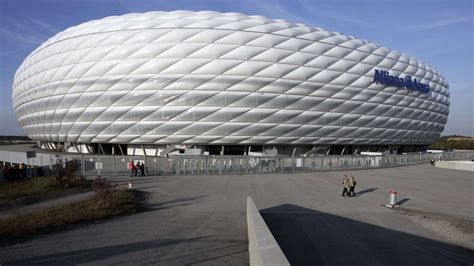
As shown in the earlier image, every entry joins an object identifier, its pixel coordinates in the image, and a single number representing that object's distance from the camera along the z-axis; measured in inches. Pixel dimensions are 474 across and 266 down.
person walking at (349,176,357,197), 566.7
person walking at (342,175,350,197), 568.4
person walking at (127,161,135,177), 829.0
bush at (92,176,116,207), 426.3
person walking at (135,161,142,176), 826.0
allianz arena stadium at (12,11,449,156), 1307.8
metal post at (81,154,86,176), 837.1
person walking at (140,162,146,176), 826.8
